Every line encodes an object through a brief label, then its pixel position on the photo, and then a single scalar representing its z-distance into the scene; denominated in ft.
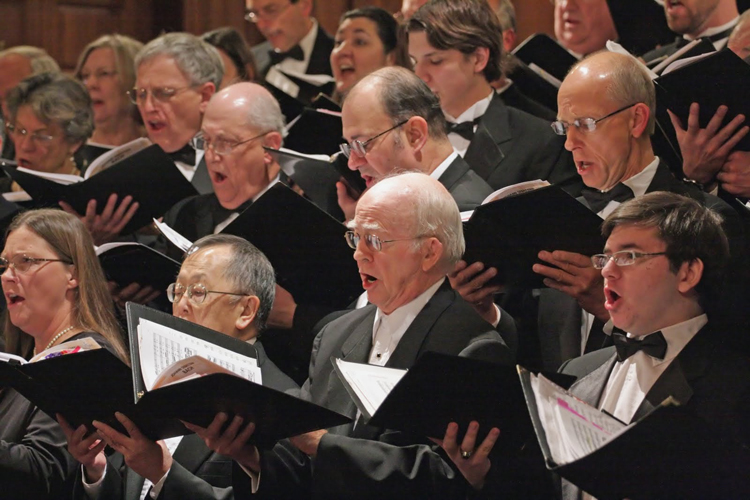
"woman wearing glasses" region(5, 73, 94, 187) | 34.76
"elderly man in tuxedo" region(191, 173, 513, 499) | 19.16
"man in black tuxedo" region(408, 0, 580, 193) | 27.94
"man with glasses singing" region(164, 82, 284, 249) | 30.30
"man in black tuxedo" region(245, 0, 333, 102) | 40.57
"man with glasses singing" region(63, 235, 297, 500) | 20.72
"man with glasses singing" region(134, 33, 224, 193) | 34.27
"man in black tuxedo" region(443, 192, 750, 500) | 17.85
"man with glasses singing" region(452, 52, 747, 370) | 22.76
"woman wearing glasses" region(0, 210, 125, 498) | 24.52
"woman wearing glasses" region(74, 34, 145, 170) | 38.47
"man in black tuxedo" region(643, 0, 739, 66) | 29.37
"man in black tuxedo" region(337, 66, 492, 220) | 25.55
